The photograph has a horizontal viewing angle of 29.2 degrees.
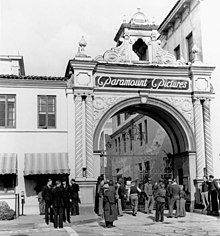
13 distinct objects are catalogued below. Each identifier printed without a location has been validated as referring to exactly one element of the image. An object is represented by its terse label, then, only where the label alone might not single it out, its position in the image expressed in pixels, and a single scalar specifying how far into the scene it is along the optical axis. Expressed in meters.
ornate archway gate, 20.53
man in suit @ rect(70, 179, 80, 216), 18.83
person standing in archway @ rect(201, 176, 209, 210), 19.62
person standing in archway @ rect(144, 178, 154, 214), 19.60
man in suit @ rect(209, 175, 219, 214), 18.32
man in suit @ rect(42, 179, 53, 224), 15.44
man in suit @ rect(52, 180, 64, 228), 14.85
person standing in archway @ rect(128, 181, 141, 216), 18.78
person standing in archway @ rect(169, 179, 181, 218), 18.23
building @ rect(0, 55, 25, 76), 29.72
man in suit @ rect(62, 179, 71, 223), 15.71
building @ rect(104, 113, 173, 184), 26.64
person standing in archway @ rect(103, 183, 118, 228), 14.84
